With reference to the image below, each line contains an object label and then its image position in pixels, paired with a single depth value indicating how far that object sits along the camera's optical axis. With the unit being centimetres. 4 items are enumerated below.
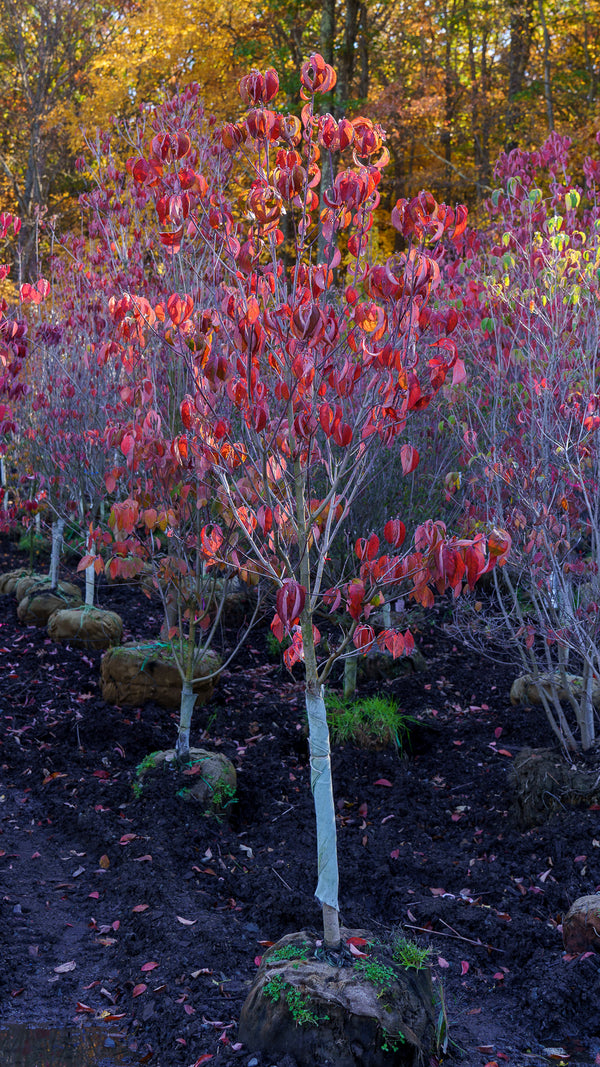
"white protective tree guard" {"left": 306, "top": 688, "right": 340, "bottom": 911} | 300
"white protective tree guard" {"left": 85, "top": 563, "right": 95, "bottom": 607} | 739
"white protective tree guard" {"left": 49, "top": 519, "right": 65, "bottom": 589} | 814
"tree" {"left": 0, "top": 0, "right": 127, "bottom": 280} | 1600
